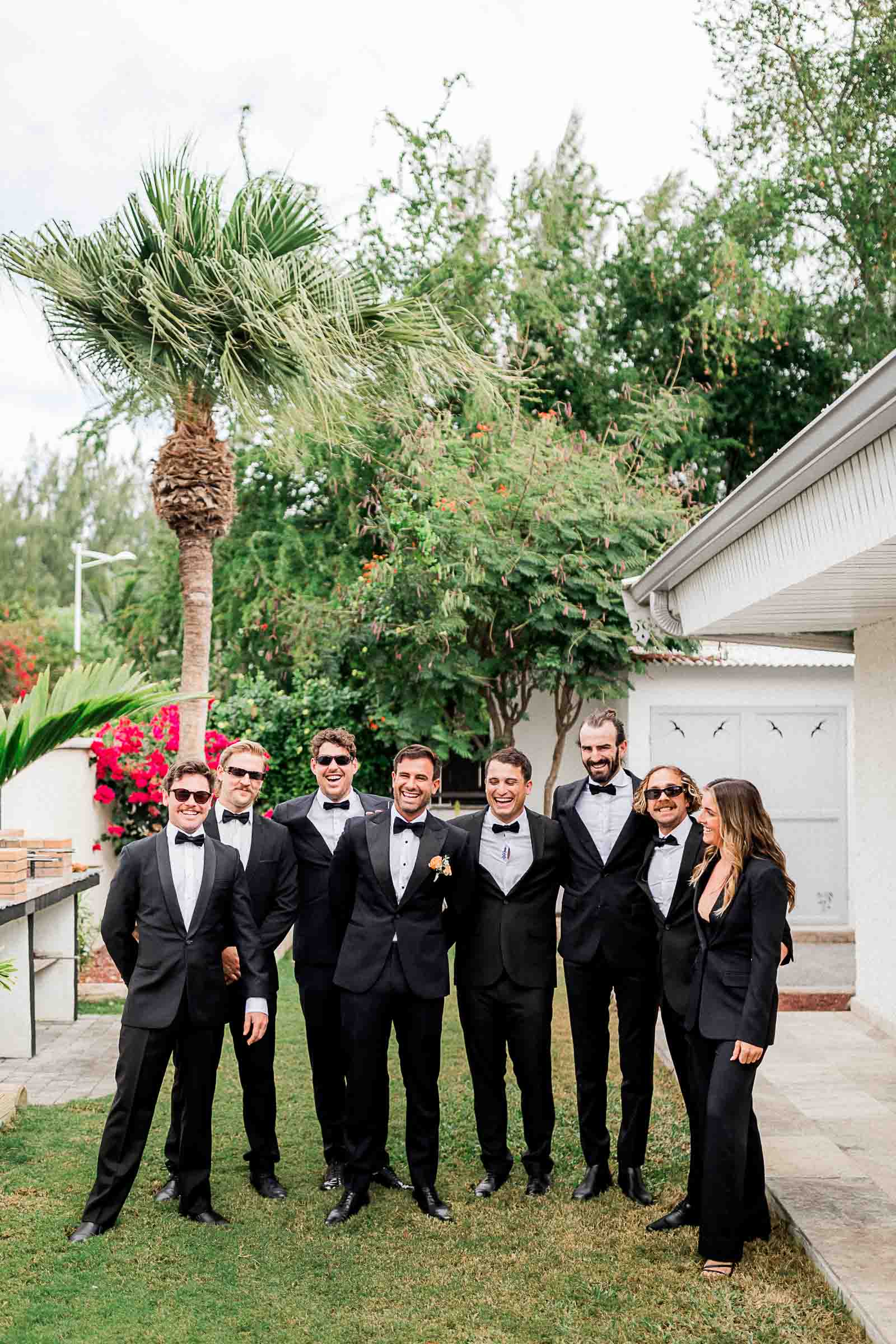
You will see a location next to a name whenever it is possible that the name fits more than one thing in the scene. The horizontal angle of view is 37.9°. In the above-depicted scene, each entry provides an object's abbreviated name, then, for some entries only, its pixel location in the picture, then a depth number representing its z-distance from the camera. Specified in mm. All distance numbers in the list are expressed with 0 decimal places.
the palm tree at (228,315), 8711
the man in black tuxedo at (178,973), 4902
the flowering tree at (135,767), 12000
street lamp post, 27906
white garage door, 12922
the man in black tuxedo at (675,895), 4977
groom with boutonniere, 5180
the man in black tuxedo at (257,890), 5367
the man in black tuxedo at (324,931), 5551
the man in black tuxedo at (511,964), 5340
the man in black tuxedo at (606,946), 5273
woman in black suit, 4391
